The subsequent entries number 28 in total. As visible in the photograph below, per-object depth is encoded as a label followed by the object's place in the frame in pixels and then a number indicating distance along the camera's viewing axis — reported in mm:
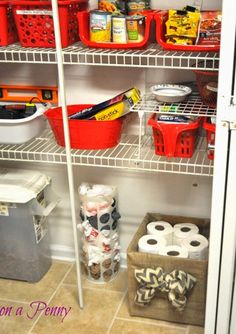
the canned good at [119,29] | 1660
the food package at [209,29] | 1569
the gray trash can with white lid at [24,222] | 2053
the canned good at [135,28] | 1641
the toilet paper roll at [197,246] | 1912
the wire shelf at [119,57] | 1572
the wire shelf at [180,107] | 1646
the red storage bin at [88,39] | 1646
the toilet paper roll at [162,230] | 2008
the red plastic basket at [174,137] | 1668
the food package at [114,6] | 1772
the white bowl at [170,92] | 1714
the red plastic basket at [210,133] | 1637
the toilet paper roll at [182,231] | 1999
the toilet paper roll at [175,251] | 1889
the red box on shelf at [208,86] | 1654
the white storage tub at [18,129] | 1812
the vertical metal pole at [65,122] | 1521
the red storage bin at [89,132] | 1798
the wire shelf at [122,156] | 1711
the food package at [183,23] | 1590
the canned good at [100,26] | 1672
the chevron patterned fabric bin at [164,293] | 1813
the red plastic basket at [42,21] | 1697
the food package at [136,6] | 1785
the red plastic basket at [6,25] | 1756
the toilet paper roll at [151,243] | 1914
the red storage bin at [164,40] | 1566
